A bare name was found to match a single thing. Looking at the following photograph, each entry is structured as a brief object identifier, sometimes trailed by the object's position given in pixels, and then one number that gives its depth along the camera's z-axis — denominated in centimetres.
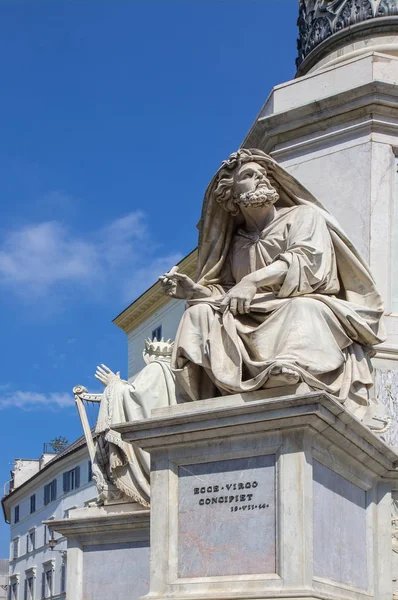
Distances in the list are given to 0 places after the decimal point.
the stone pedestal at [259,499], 792
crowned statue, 1130
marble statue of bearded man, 867
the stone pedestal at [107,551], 1092
